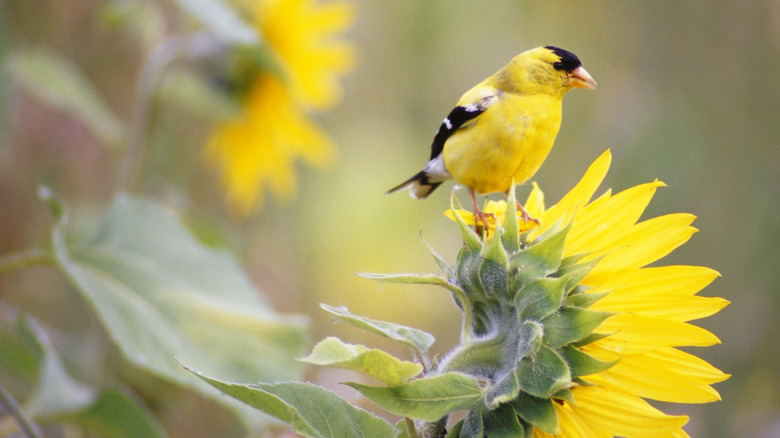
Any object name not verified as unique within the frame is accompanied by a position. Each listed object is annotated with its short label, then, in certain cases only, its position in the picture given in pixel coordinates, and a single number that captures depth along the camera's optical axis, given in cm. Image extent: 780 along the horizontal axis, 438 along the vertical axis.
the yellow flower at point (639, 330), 561
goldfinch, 573
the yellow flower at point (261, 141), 913
